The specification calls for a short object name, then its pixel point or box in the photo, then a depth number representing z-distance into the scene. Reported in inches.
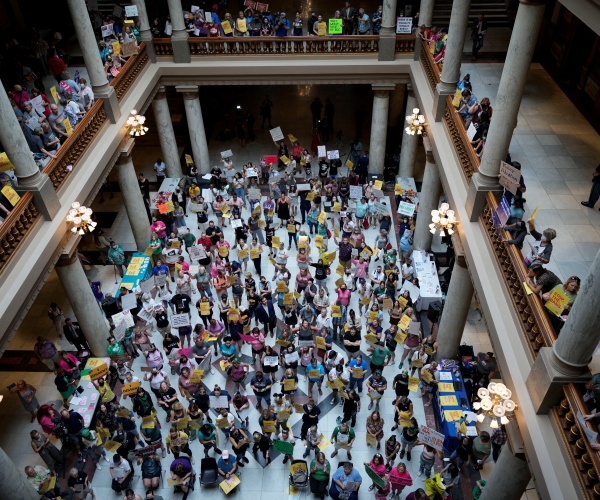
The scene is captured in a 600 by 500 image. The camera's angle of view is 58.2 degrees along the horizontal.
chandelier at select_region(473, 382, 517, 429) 309.6
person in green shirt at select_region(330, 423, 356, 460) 422.9
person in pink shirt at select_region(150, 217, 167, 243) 631.8
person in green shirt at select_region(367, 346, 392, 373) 478.3
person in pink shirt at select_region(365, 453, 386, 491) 395.5
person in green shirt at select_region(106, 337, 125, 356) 513.0
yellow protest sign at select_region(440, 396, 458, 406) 450.0
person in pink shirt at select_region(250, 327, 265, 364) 492.7
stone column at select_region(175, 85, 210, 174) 715.9
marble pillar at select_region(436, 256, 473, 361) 455.2
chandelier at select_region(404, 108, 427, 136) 572.1
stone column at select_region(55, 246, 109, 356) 466.6
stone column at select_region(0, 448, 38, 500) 333.4
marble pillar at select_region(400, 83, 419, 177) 691.4
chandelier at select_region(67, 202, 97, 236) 452.1
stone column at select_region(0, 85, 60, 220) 382.0
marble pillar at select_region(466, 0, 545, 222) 335.0
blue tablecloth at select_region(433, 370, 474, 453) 432.5
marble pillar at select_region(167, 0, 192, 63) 648.4
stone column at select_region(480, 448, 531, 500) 321.1
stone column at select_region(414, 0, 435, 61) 624.4
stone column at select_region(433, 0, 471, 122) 470.3
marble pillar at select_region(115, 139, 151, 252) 595.2
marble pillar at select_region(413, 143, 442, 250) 574.6
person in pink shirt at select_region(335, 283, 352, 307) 538.6
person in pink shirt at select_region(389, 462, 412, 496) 395.2
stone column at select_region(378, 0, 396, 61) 636.7
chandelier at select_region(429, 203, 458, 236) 449.4
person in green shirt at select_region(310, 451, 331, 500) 404.4
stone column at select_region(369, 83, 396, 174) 698.8
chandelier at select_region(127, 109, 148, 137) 580.4
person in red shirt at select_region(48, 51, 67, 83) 645.3
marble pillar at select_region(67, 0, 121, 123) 497.4
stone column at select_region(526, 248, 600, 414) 239.5
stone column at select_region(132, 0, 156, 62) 643.5
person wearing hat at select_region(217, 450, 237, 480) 416.8
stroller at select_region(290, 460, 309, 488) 411.8
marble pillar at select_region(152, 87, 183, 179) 710.5
